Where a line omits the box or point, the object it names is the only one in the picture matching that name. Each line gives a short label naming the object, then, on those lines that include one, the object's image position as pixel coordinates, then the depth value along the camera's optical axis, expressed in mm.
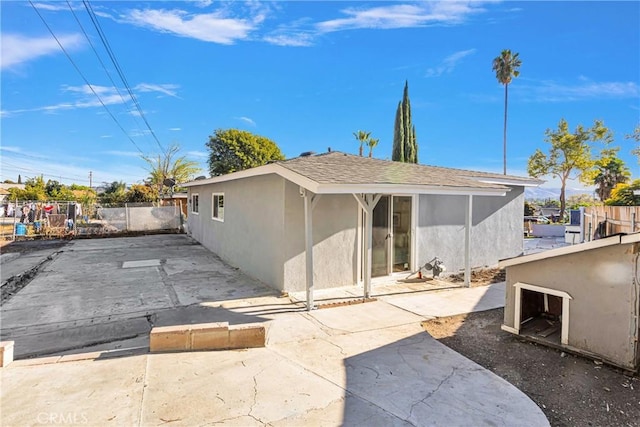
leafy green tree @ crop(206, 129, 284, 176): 35438
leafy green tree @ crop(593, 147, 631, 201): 29141
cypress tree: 29683
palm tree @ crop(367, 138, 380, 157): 36656
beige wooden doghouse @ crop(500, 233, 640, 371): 3484
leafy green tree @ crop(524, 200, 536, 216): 25844
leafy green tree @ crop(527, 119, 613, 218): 26625
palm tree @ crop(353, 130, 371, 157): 36656
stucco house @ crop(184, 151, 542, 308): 6288
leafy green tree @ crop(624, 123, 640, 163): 15055
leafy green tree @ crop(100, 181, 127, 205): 26698
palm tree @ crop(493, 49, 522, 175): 31500
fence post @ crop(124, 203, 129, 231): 18469
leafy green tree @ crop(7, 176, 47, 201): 29352
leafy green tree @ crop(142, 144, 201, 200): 32000
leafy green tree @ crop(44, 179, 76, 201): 30641
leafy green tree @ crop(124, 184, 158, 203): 24891
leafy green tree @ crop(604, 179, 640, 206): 17359
